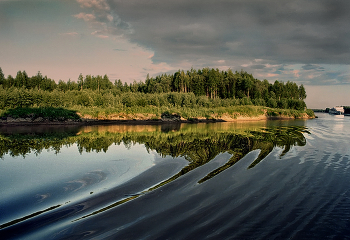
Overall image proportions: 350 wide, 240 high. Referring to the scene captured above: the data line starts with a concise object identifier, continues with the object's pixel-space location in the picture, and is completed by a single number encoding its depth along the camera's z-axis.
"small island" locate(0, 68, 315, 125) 28.81
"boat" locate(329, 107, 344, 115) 107.62
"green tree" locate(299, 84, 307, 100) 92.06
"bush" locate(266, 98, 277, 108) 65.49
